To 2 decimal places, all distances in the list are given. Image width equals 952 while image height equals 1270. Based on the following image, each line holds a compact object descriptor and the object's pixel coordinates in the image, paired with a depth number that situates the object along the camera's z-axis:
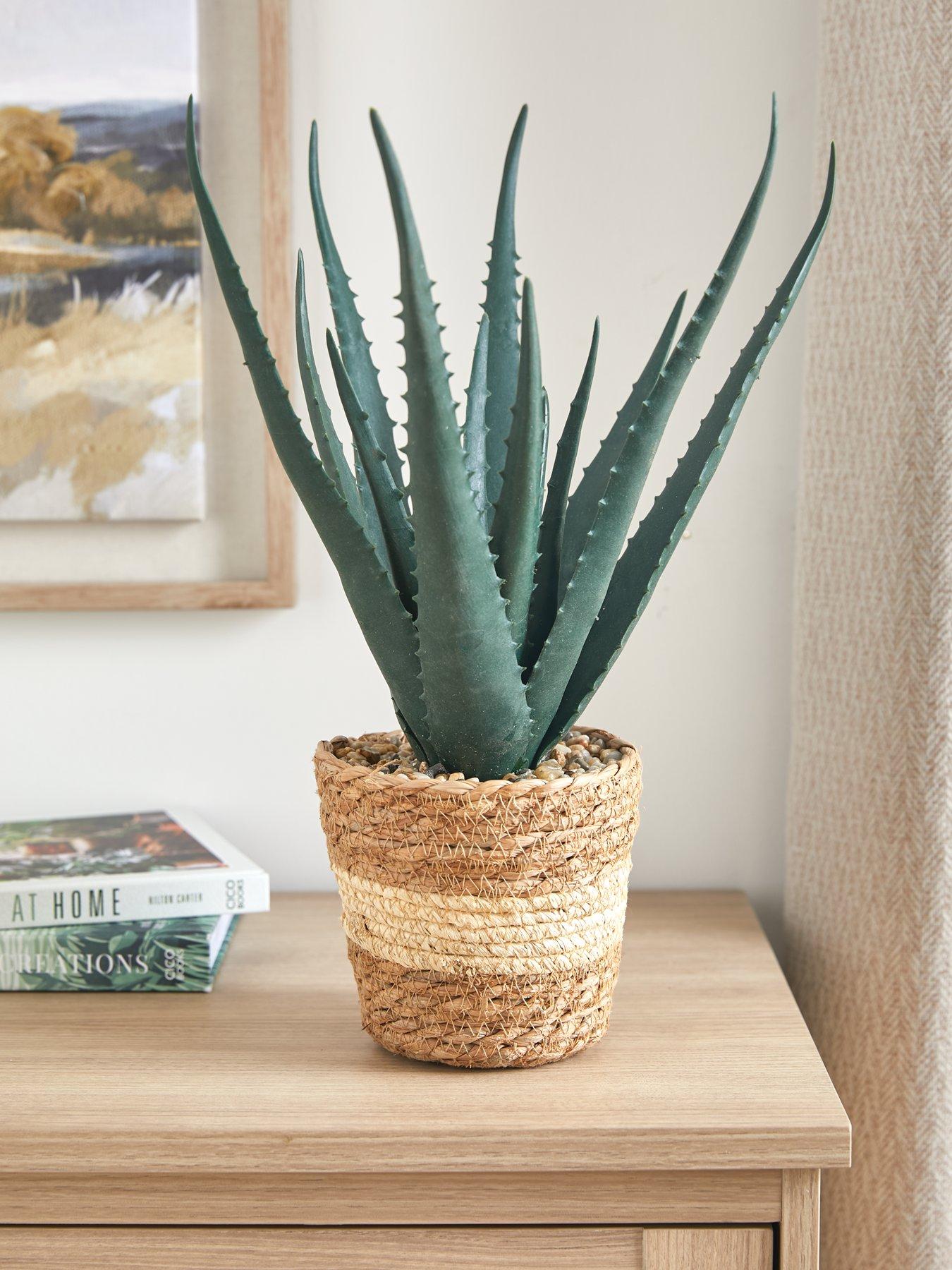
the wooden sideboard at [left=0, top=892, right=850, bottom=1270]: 0.54
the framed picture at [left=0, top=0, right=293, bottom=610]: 0.85
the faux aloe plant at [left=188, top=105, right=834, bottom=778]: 0.51
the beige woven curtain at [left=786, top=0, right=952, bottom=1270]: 0.70
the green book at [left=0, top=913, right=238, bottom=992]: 0.73
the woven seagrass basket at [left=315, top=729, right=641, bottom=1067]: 0.57
